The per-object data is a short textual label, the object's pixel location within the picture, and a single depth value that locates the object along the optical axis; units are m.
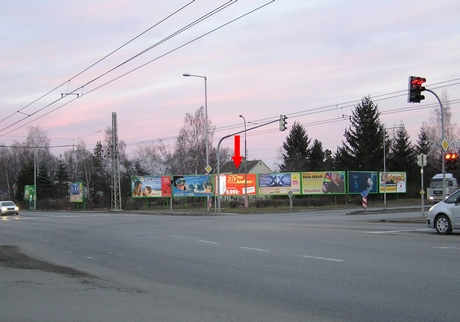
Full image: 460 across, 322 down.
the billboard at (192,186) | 56.53
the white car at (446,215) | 17.17
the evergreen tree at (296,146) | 85.50
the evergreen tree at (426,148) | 78.00
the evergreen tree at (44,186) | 85.19
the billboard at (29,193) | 79.69
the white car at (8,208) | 50.19
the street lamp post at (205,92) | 43.48
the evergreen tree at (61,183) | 87.69
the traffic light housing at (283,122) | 33.69
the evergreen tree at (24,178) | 86.69
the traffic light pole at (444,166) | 23.50
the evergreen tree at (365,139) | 75.00
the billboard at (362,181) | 58.47
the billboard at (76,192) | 67.88
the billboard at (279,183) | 56.34
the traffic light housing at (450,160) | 24.02
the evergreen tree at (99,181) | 73.06
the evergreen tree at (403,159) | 77.38
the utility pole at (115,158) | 52.91
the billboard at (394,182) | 61.56
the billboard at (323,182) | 56.72
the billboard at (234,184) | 55.70
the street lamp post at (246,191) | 50.75
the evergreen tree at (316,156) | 87.06
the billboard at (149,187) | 57.66
